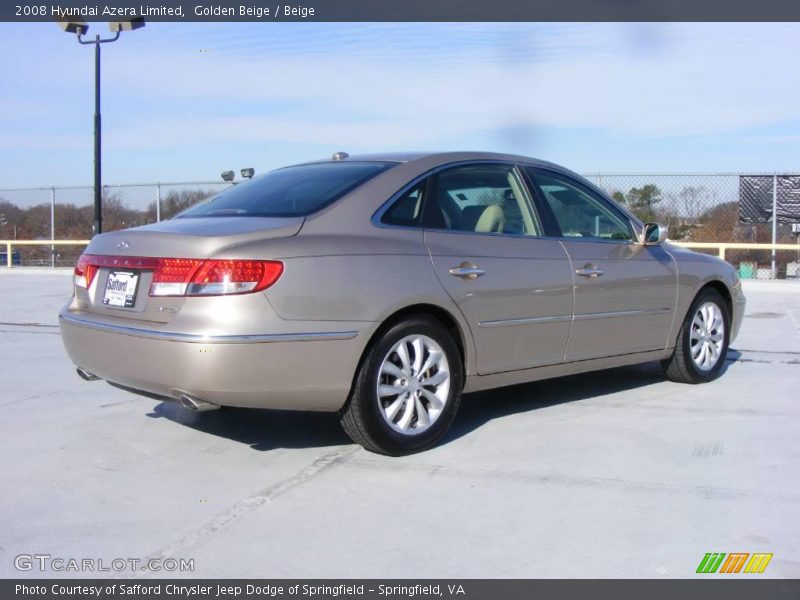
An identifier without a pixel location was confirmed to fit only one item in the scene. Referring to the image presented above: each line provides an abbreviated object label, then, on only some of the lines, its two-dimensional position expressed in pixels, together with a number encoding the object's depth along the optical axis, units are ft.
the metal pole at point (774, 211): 55.21
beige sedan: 12.37
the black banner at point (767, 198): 55.26
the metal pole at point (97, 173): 57.52
